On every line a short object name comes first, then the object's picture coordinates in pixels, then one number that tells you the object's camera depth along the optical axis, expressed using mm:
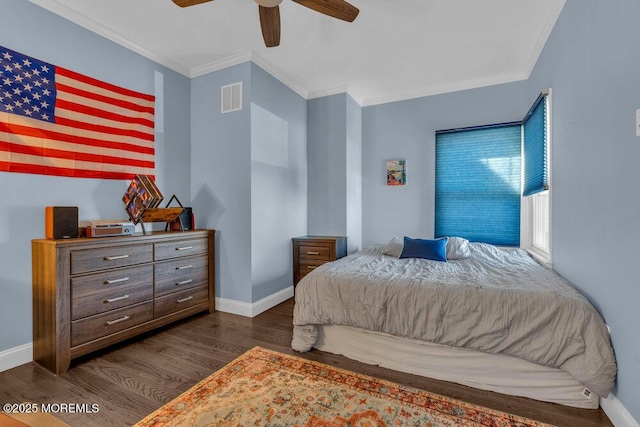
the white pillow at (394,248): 3221
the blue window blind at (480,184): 3611
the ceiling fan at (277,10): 1966
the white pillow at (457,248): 3029
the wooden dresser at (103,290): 2025
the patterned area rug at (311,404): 1553
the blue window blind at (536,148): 2684
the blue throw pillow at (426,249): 2996
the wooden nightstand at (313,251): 3555
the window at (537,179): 2670
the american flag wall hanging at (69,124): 2105
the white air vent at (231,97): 3137
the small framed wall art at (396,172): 4133
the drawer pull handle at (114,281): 2277
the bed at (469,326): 1675
